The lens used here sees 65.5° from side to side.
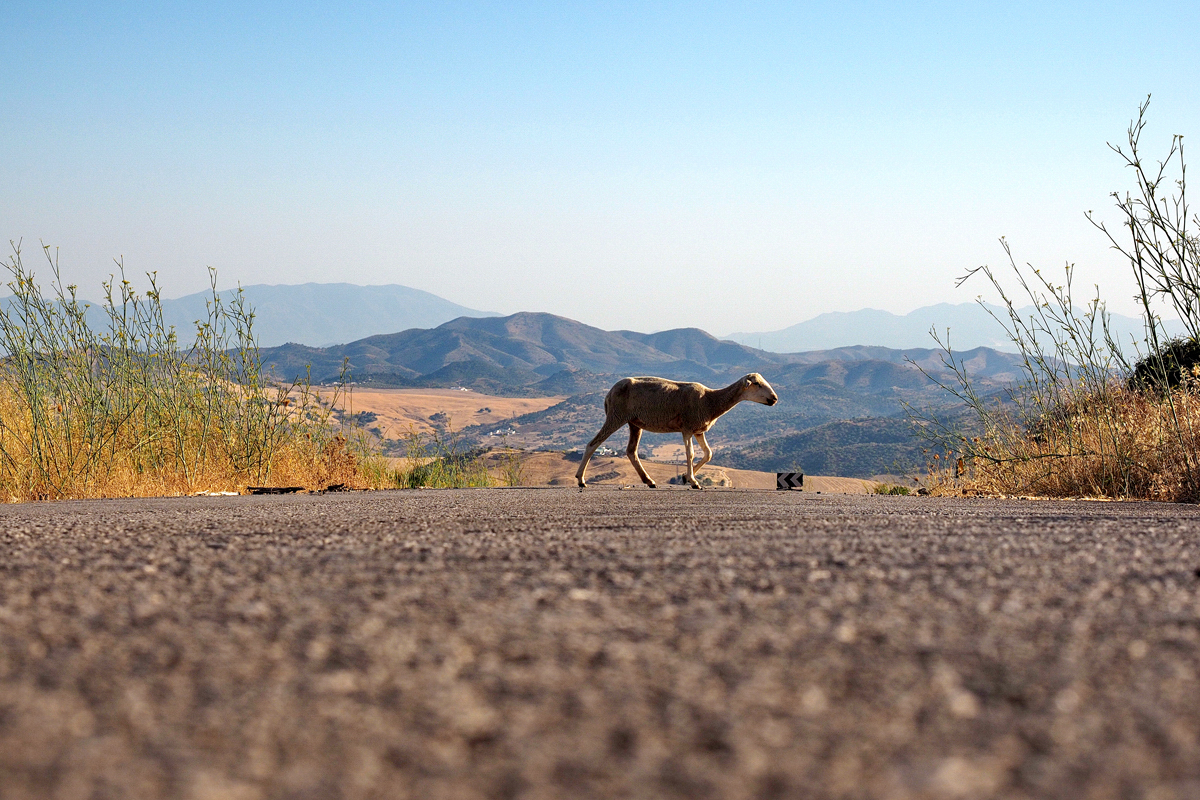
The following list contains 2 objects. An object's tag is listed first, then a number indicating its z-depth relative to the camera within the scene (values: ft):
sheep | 38.70
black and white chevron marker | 40.32
